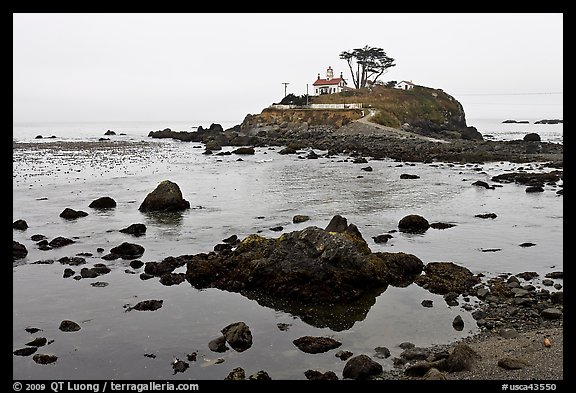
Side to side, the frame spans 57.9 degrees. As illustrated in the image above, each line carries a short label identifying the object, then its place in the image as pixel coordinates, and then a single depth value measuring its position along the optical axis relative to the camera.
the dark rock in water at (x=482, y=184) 39.06
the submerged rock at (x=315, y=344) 12.56
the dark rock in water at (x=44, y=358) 11.93
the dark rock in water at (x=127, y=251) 20.98
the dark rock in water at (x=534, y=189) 37.12
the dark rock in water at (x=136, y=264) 19.47
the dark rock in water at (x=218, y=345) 12.59
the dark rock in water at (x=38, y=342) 12.88
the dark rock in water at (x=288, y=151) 72.31
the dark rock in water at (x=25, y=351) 12.36
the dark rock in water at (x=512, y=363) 10.73
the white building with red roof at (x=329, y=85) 124.99
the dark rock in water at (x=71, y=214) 28.59
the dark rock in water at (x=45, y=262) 19.92
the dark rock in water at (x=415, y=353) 11.86
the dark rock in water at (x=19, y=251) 20.77
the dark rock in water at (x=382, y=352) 12.13
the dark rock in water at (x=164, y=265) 18.80
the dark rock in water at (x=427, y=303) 15.49
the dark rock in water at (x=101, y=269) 18.68
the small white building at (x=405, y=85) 127.81
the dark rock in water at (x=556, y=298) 15.16
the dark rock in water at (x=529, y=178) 41.41
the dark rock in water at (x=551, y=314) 14.07
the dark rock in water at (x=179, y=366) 11.52
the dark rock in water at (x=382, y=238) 23.35
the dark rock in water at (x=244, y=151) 73.08
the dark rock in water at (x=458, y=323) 13.70
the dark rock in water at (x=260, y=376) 11.03
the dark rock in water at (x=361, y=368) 10.92
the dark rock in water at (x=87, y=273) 18.27
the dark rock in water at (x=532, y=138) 81.00
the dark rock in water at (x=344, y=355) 12.12
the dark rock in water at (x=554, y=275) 17.83
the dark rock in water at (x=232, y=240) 22.93
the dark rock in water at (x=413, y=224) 25.75
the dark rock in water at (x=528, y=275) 17.72
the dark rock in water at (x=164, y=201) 30.81
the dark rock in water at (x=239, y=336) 12.77
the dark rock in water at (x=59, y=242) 22.51
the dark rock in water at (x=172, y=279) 17.72
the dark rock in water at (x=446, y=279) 16.75
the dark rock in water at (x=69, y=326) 13.85
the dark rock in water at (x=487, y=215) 28.75
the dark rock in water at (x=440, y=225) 26.24
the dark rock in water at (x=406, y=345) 12.63
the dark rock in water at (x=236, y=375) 10.95
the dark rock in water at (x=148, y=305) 15.41
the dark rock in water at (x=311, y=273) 15.88
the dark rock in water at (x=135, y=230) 25.22
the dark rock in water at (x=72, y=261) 19.83
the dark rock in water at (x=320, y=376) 10.90
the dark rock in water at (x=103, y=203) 32.06
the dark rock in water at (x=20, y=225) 26.02
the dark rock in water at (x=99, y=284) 17.31
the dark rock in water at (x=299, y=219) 27.66
